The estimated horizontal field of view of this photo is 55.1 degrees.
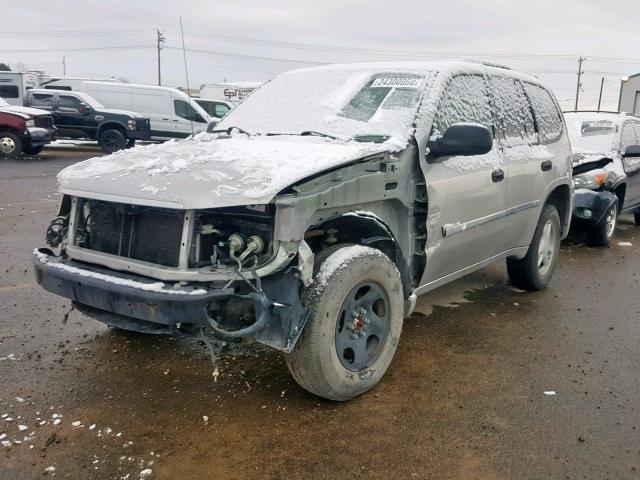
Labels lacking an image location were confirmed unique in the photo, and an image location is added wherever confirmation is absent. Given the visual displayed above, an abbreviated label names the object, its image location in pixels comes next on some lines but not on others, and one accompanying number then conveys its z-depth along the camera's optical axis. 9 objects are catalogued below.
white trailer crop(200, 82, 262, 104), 33.78
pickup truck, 18.69
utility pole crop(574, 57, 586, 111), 66.23
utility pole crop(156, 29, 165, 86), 56.47
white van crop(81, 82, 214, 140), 20.08
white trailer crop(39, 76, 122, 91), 22.75
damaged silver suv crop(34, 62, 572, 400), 3.02
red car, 15.81
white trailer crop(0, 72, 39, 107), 22.48
